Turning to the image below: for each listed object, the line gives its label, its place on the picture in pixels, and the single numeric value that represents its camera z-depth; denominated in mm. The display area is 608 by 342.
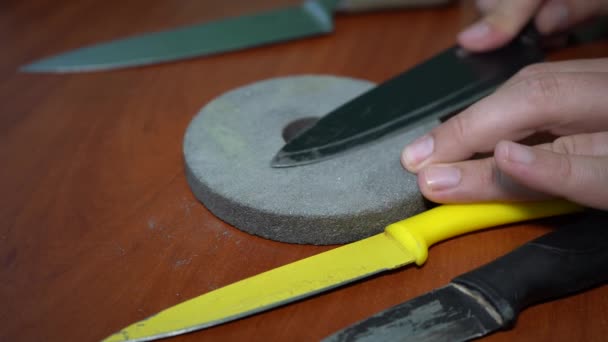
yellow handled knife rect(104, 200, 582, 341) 412
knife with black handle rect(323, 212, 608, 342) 405
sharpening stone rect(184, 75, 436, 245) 450
